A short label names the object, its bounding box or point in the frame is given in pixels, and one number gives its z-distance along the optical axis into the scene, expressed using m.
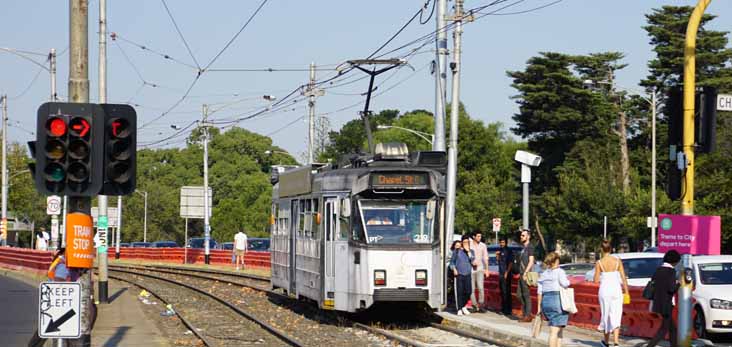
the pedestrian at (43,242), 63.69
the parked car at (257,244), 64.25
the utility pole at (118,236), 59.03
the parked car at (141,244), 79.71
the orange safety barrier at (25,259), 49.06
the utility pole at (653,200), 50.69
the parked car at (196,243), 73.88
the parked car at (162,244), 77.12
